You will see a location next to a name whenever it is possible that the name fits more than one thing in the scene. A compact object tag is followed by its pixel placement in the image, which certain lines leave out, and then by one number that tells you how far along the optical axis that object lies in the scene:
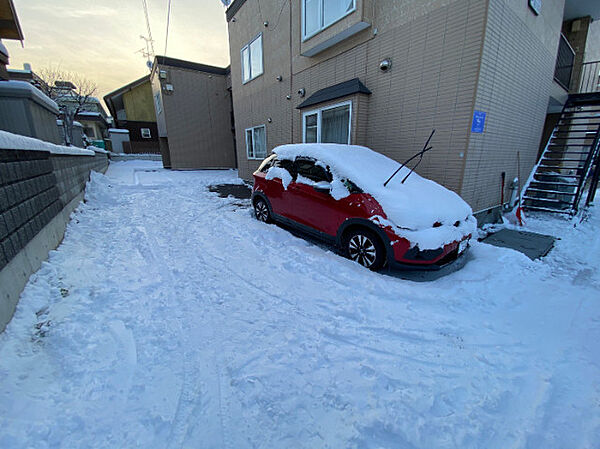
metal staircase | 6.18
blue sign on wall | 4.65
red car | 3.21
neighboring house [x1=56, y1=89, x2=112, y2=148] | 22.89
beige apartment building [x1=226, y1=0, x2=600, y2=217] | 4.65
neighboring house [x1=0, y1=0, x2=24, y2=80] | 6.64
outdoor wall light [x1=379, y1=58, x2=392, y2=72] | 5.57
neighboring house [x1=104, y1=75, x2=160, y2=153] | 26.59
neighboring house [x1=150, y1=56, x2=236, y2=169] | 15.77
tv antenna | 19.10
